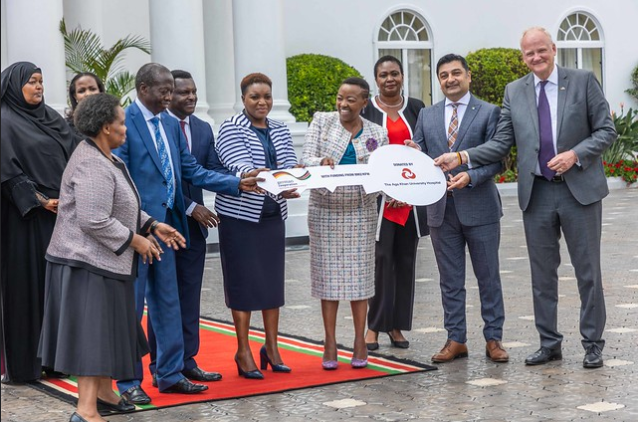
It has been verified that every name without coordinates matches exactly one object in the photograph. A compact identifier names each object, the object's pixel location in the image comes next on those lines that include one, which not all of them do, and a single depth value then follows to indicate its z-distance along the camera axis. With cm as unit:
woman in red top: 743
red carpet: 618
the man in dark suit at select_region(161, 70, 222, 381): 654
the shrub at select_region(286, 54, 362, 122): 2102
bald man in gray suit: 662
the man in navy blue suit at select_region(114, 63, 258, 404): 605
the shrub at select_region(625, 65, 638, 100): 2695
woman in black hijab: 668
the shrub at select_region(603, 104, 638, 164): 2419
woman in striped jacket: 662
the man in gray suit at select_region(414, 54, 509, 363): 696
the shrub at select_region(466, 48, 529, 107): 2403
